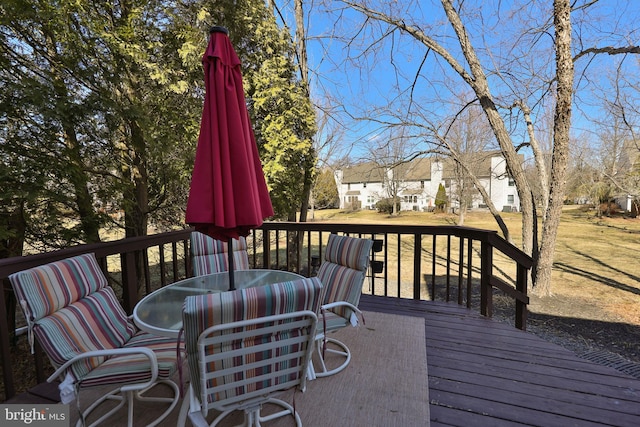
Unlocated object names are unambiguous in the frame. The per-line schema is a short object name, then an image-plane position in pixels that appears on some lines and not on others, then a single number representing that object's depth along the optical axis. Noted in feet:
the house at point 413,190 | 75.82
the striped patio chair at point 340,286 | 7.12
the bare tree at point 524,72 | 19.62
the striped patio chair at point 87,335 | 4.83
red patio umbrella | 5.40
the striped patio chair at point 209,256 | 9.55
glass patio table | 5.40
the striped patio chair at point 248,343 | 3.78
